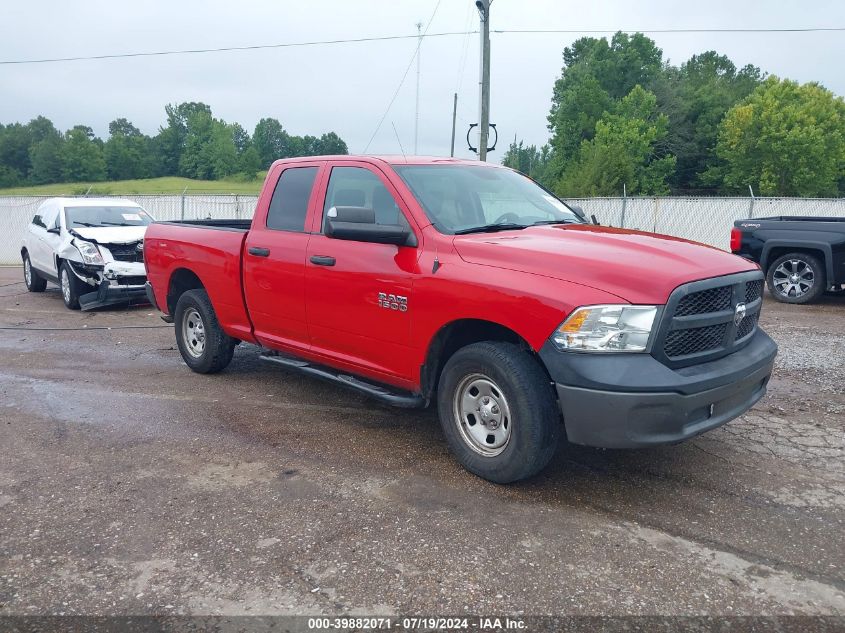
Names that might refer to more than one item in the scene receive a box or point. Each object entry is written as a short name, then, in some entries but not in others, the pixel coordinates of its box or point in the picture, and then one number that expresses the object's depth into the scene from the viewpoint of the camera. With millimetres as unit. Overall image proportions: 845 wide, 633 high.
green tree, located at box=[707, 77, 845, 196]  56438
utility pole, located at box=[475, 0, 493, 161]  18312
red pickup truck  3590
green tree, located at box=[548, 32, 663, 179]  61406
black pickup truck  10273
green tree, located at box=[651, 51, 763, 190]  63281
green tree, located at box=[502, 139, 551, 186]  93625
